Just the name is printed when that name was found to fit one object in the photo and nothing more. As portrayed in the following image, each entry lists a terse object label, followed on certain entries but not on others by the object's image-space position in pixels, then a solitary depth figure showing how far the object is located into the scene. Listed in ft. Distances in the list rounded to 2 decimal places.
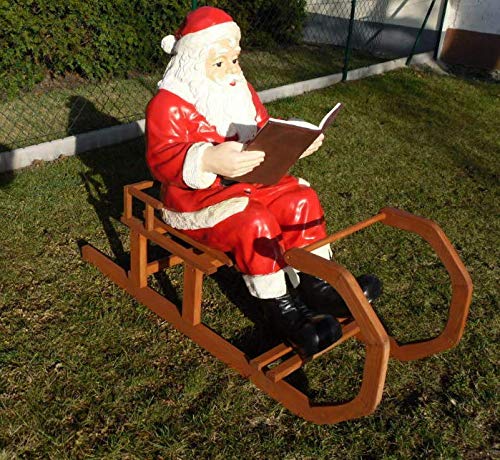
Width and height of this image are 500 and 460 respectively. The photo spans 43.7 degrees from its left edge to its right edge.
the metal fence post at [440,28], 29.26
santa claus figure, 8.32
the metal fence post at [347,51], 22.79
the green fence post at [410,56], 26.64
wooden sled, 7.00
